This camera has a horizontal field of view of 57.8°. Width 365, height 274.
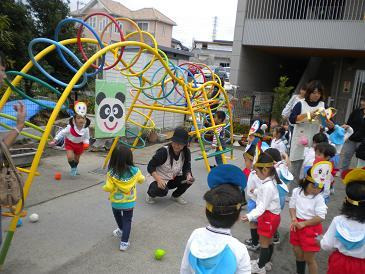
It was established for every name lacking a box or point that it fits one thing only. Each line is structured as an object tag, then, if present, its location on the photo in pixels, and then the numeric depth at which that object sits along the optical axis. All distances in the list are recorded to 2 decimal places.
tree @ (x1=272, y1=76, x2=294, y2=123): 11.48
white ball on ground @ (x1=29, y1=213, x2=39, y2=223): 3.80
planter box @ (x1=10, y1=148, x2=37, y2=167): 5.57
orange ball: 5.38
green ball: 3.28
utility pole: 72.59
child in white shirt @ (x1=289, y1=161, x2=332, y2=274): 2.82
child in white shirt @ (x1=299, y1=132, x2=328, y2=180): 4.64
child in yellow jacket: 3.34
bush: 10.80
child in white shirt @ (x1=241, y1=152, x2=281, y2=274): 2.96
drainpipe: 13.61
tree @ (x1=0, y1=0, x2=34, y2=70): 9.10
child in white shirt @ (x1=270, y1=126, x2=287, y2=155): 5.22
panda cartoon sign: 4.27
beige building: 41.84
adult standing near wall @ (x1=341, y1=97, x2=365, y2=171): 5.87
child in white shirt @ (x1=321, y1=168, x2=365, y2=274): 2.35
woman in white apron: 4.50
